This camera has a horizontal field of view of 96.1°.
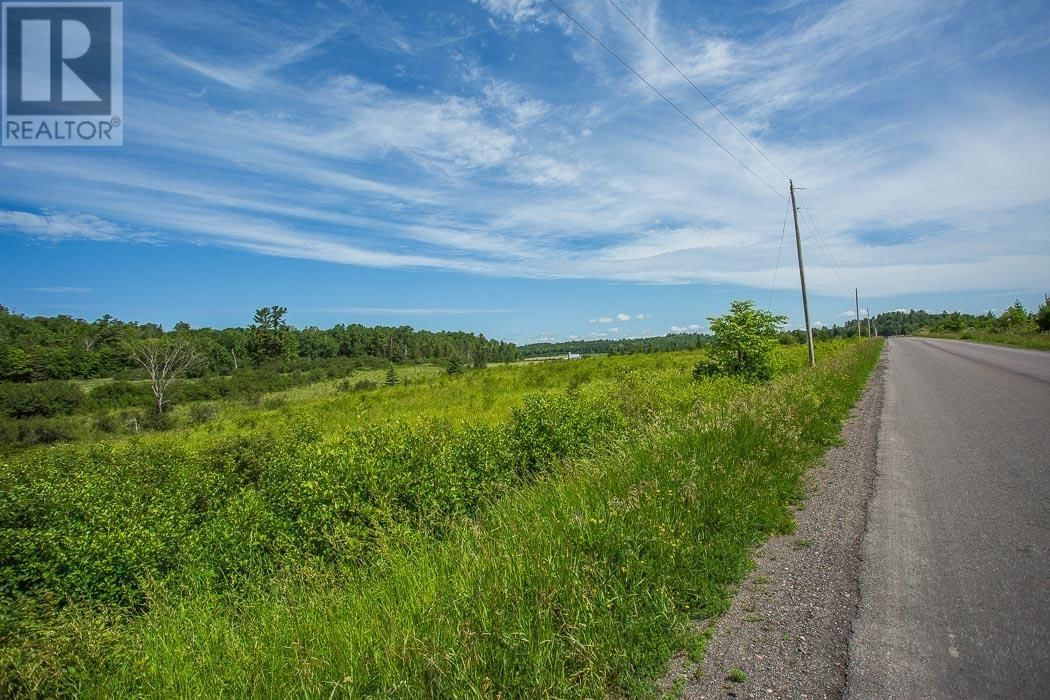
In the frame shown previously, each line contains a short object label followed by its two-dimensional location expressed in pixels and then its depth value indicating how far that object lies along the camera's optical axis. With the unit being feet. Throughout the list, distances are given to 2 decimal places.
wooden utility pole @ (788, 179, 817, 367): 77.30
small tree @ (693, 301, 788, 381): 63.05
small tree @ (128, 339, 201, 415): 161.48
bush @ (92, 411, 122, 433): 116.57
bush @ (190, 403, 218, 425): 123.37
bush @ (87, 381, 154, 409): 150.00
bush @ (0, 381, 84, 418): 125.08
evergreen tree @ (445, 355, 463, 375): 181.27
